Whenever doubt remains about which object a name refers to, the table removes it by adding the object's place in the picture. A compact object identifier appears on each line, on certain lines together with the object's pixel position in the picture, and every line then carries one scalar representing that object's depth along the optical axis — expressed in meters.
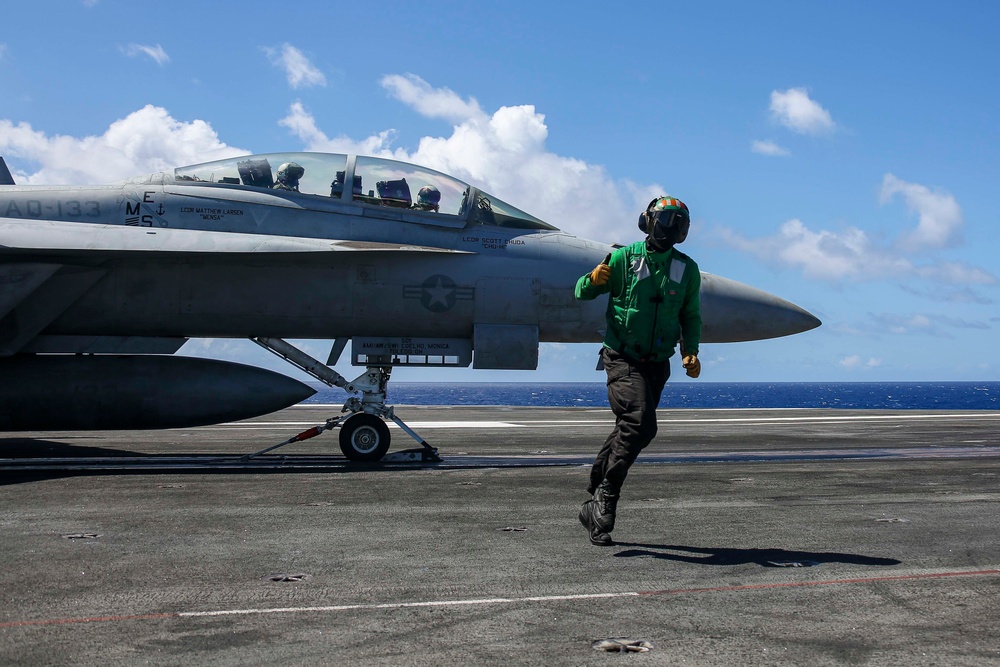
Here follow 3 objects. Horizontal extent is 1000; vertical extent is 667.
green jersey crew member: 6.49
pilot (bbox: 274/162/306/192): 12.86
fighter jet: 12.07
